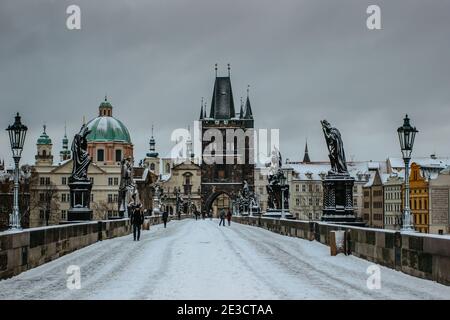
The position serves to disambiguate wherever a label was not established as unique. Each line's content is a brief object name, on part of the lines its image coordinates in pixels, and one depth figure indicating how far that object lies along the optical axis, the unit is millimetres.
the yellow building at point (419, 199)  96688
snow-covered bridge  12805
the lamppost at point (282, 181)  47906
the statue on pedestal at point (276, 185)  49694
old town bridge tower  168625
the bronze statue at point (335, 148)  28359
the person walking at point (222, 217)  68312
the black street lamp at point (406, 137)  21156
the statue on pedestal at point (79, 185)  30781
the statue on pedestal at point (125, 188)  46891
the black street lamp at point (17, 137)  20875
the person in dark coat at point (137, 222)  32094
